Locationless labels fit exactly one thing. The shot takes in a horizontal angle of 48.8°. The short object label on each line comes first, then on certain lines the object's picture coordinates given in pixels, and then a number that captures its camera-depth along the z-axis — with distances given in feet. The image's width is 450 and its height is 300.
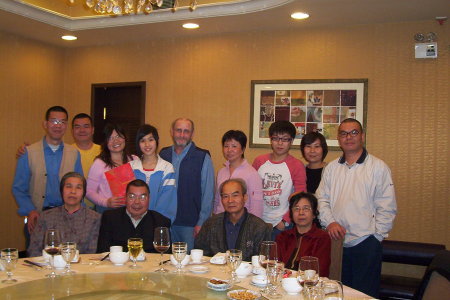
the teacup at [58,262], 7.72
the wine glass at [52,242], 7.57
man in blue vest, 12.64
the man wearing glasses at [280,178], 12.04
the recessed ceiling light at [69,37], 19.61
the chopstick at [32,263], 7.99
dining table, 6.71
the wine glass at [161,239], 8.12
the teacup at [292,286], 6.84
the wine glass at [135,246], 7.96
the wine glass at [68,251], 7.37
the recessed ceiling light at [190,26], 17.39
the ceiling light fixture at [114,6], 8.38
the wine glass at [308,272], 6.09
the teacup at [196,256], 8.44
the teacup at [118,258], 8.18
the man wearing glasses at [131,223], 10.32
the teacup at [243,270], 7.63
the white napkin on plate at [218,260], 8.38
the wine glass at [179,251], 7.71
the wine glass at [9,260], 7.14
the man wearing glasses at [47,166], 12.95
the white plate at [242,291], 6.46
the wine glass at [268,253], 7.23
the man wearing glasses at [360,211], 10.79
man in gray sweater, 10.30
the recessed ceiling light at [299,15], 15.52
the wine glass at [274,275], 6.63
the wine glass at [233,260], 7.29
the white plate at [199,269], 7.83
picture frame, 16.72
